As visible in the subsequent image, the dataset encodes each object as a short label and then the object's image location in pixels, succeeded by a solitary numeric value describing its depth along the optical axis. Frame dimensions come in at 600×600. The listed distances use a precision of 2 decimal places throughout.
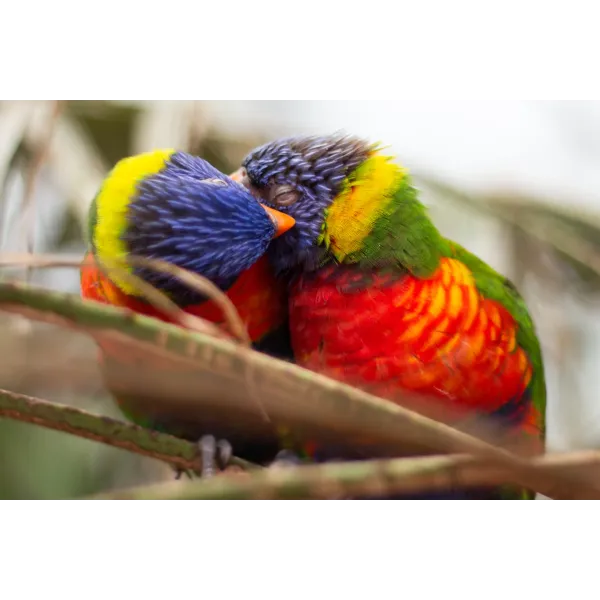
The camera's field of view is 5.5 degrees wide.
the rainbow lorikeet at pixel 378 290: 2.40
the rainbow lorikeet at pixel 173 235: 2.38
